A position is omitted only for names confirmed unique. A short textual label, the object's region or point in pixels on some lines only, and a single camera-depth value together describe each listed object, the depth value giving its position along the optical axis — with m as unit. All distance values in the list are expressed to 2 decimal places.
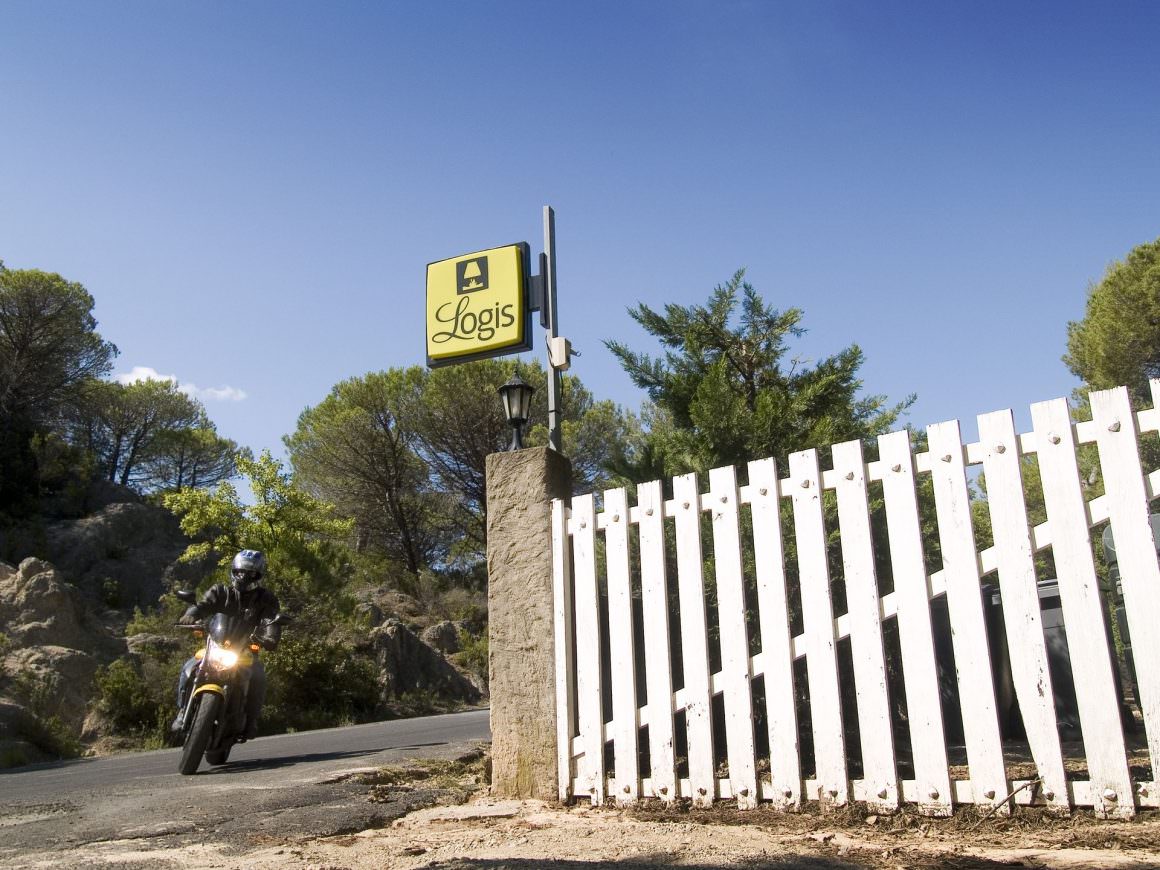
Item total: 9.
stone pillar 4.04
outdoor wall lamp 5.00
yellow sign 5.91
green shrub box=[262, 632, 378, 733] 13.42
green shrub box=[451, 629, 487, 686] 21.77
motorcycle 5.50
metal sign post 5.20
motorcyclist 5.89
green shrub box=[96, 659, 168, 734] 12.93
